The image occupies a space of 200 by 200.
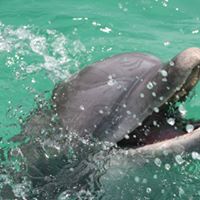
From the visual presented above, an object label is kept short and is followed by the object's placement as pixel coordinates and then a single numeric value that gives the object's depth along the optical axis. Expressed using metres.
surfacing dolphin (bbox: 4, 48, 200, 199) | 6.29
